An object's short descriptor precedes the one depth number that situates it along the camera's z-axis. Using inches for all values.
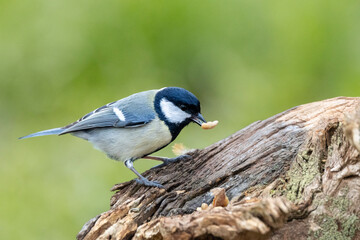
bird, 152.3
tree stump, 147.1
